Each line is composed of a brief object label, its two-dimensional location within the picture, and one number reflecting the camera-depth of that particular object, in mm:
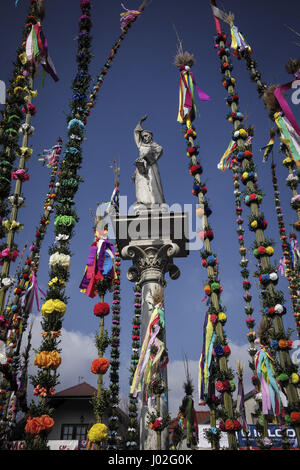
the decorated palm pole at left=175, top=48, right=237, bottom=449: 6820
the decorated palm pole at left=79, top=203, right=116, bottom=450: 6398
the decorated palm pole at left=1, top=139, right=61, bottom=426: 9555
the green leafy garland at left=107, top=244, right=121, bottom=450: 12125
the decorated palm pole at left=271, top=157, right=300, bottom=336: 10984
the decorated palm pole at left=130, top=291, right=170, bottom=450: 6395
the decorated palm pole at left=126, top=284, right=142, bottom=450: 11672
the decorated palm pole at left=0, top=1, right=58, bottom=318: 6906
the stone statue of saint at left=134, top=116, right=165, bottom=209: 12312
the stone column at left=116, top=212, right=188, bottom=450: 10711
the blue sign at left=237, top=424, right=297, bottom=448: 11541
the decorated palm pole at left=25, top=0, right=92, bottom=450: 5809
